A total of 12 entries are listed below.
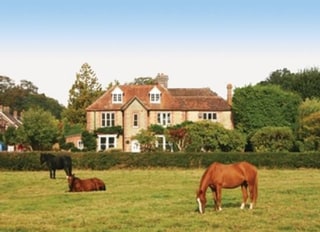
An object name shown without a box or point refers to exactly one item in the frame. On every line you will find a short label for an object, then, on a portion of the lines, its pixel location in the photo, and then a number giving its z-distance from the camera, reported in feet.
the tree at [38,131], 260.62
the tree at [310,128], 211.41
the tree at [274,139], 218.38
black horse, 135.17
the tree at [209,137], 217.36
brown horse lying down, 98.27
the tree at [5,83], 569.64
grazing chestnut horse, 64.80
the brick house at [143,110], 245.24
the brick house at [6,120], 368.19
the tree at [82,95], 312.09
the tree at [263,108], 242.37
